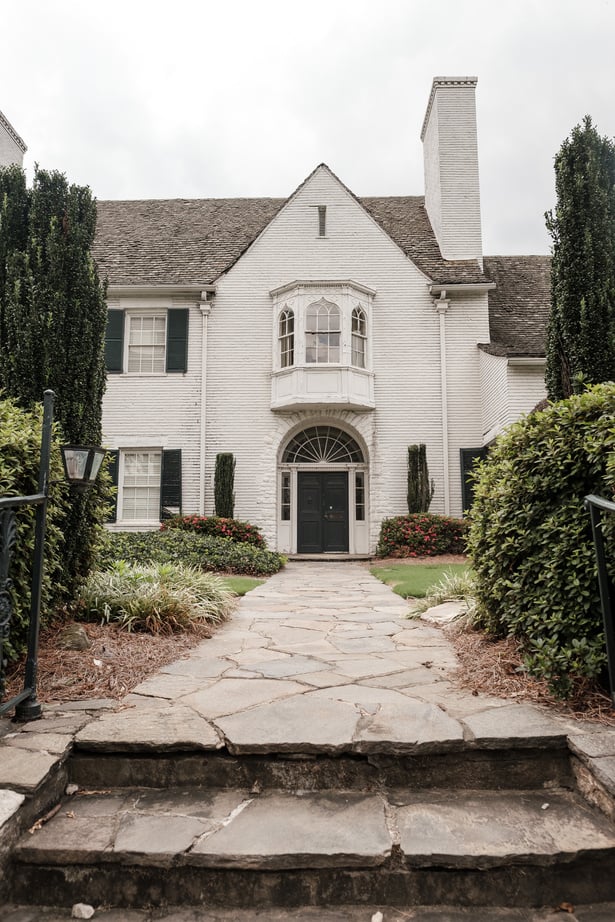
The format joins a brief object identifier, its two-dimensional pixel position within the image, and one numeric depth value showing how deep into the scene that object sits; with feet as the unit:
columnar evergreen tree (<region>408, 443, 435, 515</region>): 45.24
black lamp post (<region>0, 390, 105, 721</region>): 8.05
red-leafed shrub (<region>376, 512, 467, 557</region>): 42.09
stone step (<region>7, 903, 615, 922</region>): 6.04
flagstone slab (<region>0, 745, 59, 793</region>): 6.91
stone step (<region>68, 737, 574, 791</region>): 7.79
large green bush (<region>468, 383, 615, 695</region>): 9.56
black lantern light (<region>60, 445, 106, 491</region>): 12.71
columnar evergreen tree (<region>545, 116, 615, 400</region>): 20.43
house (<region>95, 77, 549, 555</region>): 46.70
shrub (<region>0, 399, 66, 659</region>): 10.45
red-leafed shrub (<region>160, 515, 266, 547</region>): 42.68
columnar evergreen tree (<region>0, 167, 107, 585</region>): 15.46
